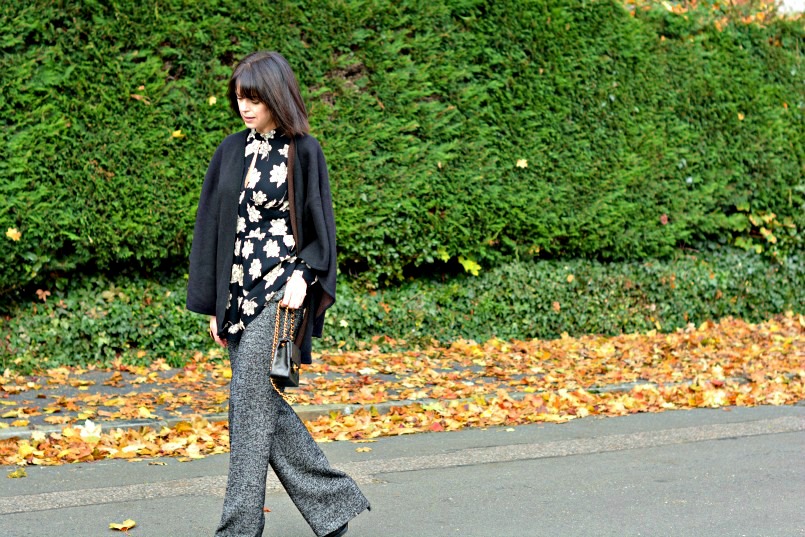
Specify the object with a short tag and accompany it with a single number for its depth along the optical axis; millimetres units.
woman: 7848
